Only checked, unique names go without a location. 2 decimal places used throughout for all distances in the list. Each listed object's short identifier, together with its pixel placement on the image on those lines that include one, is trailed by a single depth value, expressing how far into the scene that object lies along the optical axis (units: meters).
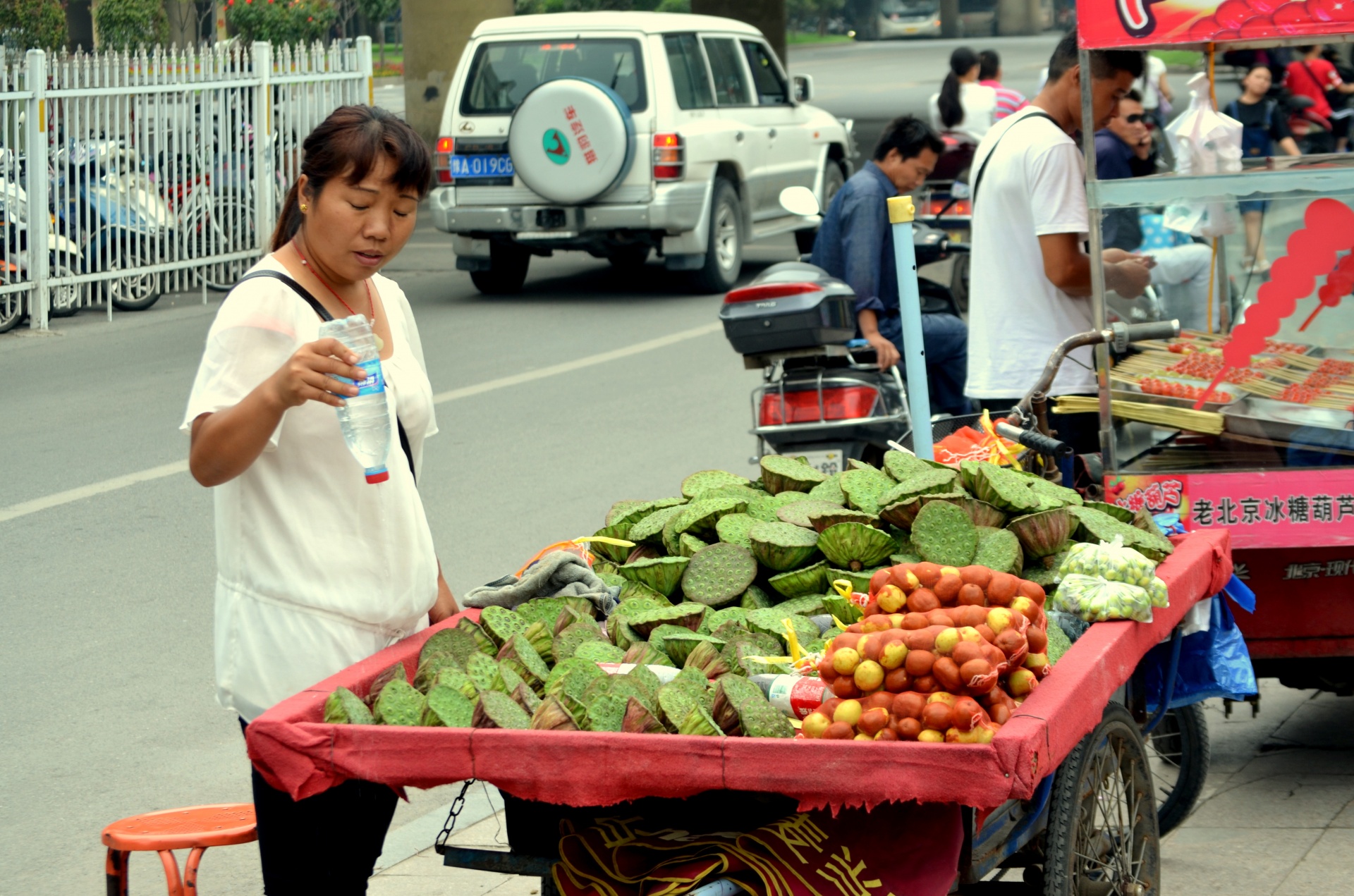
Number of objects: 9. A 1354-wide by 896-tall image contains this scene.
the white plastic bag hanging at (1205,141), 5.64
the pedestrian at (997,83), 14.88
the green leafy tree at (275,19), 34.88
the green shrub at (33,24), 27.09
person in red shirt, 13.94
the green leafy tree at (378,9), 42.59
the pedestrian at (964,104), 14.66
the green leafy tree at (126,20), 30.52
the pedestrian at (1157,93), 13.52
